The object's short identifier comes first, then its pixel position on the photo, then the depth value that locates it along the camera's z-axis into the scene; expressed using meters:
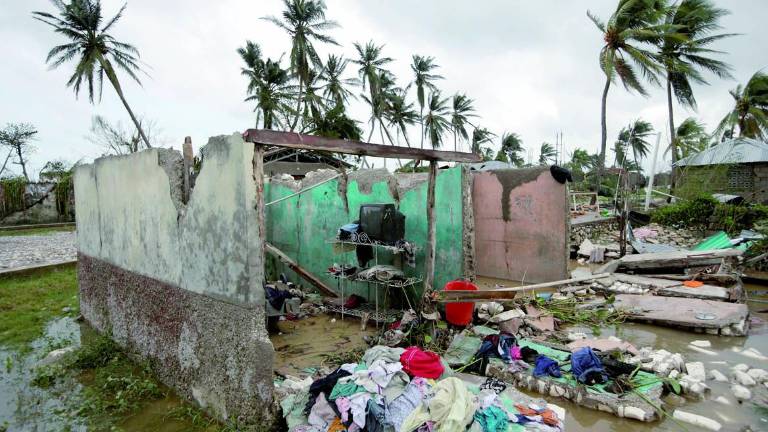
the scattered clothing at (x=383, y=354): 3.76
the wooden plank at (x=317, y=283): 6.61
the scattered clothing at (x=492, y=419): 2.98
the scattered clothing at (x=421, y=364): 3.64
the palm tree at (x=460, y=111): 32.34
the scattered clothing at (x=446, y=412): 2.87
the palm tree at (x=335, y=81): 27.67
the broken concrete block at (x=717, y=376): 4.11
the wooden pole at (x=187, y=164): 3.90
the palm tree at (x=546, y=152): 46.19
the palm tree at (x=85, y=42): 20.05
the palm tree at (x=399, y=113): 30.04
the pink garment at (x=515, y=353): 4.44
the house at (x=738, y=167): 16.12
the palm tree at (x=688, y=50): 19.23
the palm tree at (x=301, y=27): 22.53
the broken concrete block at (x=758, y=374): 3.99
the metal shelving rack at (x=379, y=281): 5.44
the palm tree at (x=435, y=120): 30.44
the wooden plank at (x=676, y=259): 7.88
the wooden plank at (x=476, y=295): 4.29
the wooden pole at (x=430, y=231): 5.21
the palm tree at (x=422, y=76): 30.02
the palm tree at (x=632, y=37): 16.94
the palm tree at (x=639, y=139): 33.94
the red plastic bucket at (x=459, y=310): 5.14
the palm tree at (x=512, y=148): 40.78
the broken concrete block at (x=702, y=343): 5.03
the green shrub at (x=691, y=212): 12.53
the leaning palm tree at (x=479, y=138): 37.24
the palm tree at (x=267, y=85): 23.92
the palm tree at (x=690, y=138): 21.94
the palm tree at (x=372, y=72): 28.52
